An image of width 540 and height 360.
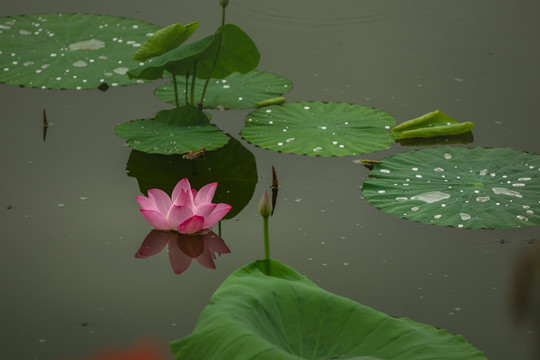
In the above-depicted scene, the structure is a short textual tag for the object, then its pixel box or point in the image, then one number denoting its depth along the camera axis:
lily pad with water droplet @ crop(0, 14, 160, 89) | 6.09
